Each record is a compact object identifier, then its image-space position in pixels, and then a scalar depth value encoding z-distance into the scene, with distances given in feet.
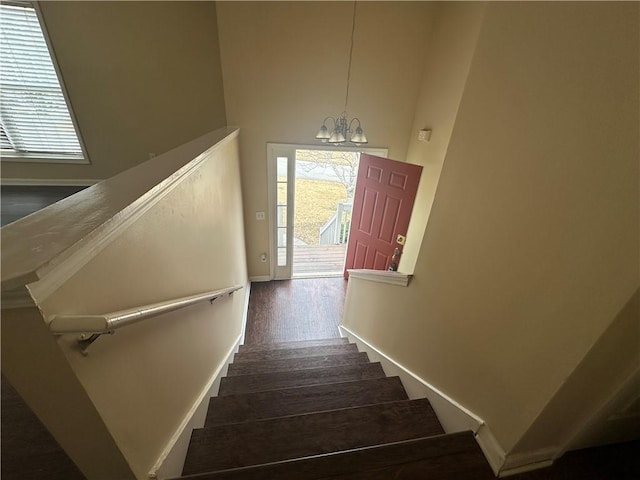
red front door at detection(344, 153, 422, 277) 9.94
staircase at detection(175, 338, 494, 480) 3.40
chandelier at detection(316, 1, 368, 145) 7.83
